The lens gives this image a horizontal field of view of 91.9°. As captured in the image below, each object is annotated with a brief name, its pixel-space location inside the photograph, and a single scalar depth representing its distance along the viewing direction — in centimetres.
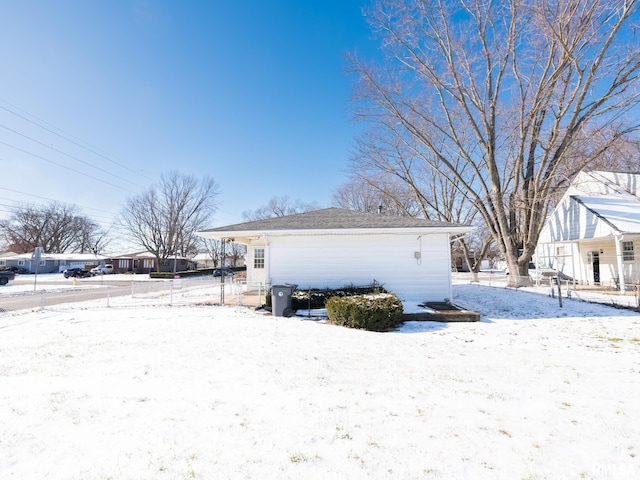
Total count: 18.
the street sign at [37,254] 1305
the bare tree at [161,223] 4156
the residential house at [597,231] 1617
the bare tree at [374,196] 2520
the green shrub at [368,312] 788
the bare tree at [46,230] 5766
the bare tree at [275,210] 5462
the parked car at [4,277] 2666
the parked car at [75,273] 3616
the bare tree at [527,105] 1260
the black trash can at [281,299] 941
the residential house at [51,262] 4703
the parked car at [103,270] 4322
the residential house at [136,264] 4641
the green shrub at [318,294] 1020
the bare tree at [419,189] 2191
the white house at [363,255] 1111
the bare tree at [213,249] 6394
